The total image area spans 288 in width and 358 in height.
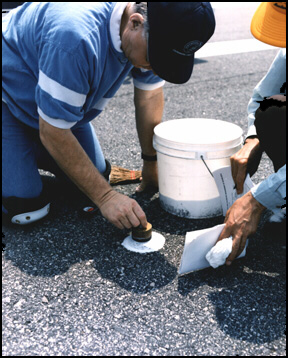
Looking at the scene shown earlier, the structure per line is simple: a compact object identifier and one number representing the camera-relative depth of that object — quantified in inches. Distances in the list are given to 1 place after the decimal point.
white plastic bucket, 82.3
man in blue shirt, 66.8
